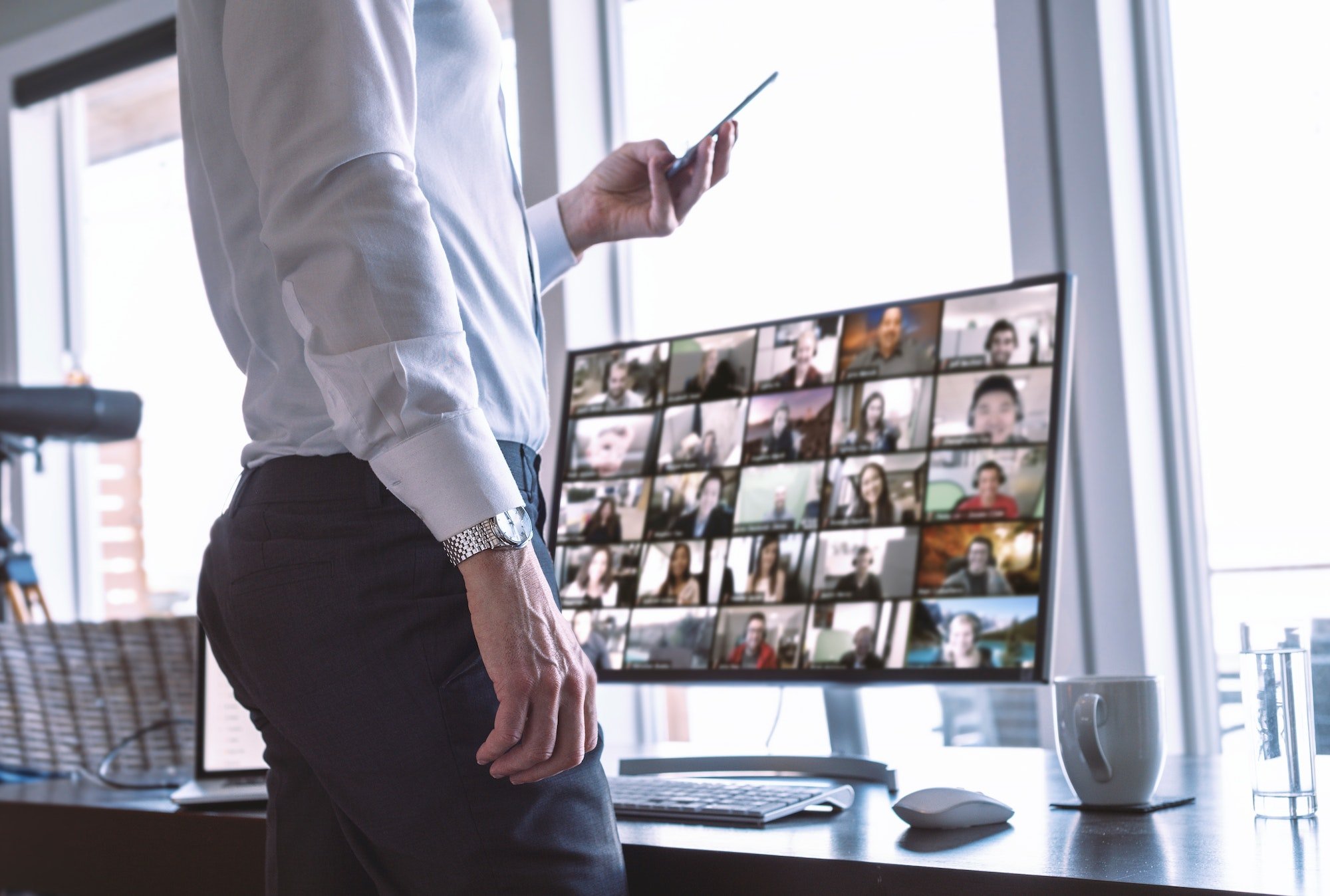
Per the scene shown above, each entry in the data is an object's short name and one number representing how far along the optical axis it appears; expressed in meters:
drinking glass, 0.94
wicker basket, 1.88
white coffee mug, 1.02
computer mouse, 0.97
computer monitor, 1.27
